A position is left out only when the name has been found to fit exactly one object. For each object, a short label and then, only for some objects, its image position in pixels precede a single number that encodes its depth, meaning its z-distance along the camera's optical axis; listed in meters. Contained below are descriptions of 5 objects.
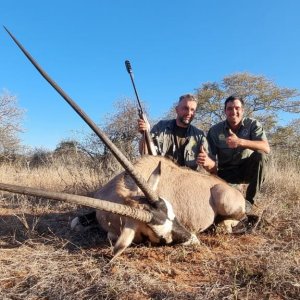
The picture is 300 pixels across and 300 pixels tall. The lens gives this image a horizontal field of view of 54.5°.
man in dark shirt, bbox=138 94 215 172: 3.30
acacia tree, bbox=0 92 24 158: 11.78
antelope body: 2.25
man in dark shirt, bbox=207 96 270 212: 3.12
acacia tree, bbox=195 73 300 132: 11.04
